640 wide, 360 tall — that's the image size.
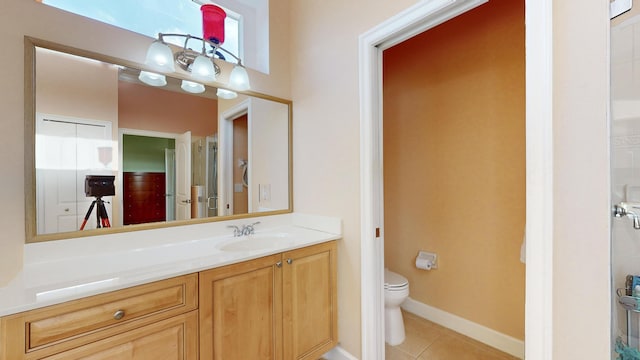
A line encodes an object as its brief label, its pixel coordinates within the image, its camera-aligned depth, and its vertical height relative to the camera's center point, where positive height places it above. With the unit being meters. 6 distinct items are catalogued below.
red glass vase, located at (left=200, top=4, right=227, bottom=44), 1.64 +1.04
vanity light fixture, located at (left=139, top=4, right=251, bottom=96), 1.42 +0.73
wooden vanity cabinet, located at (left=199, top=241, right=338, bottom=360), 1.15 -0.67
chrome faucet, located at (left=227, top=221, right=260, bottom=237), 1.72 -0.35
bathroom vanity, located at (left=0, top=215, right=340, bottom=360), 0.83 -0.52
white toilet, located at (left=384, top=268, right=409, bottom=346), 1.84 -0.97
